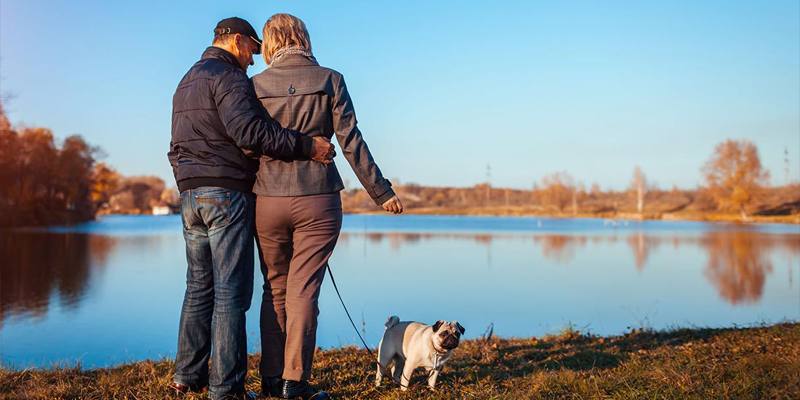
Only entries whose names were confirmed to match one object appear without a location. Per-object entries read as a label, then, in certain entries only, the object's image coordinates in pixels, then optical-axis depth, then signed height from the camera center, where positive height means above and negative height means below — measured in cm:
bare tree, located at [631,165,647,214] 8012 +353
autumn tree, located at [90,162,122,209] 6975 +331
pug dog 379 -86
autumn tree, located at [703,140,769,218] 5822 +339
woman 337 +13
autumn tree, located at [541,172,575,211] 9175 +268
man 323 +19
